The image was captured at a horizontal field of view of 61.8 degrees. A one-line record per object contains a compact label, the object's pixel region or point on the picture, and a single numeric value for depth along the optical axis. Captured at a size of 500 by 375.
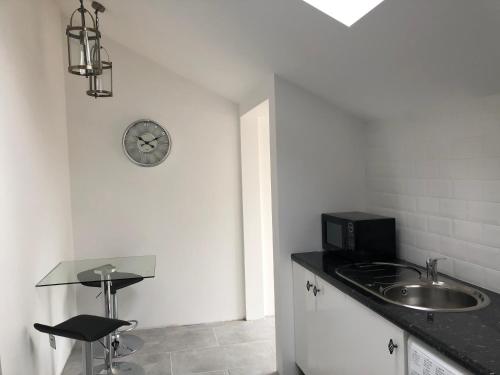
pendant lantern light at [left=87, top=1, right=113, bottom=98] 2.61
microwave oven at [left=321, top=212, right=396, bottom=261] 2.57
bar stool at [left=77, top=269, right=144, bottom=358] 2.99
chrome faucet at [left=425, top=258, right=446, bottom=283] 2.08
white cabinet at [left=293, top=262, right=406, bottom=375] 1.73
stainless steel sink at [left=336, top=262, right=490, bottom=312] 1.97
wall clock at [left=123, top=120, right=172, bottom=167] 3.73
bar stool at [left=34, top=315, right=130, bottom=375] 2.08
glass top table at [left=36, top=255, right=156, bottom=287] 2.59
